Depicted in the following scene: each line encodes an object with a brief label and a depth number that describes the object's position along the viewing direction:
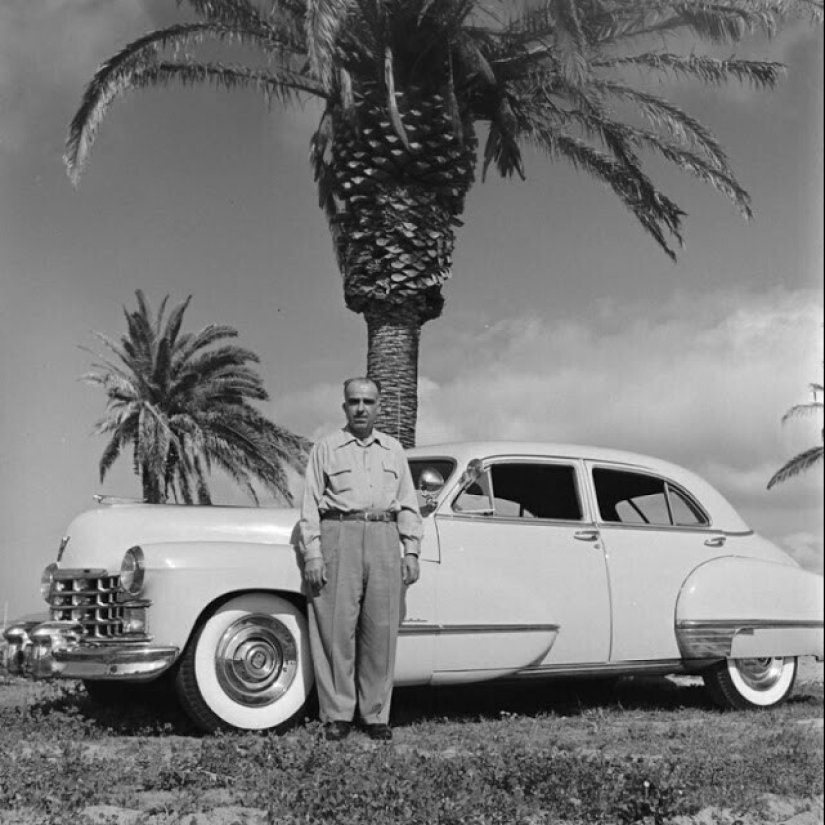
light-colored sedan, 4.90
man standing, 4.95
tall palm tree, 9.02
